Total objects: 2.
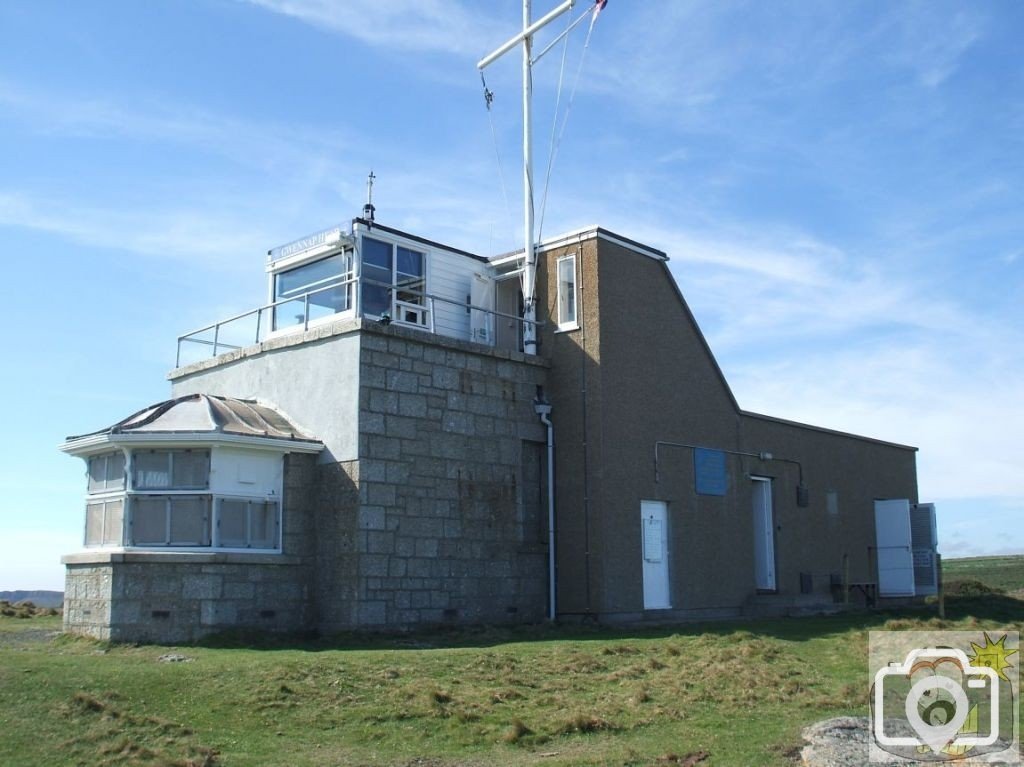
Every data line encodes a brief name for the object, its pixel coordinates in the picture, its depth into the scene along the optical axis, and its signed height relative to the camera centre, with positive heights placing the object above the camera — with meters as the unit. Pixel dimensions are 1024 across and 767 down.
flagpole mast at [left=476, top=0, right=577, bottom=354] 21.44 +7.70
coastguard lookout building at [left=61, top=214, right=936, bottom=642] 16.97 +1.52
